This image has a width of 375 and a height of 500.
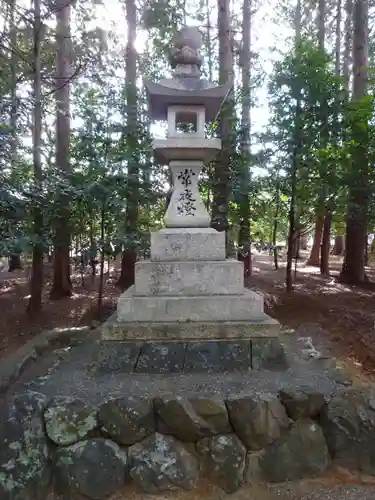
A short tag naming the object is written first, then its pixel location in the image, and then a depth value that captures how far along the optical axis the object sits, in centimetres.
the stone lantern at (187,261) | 359
